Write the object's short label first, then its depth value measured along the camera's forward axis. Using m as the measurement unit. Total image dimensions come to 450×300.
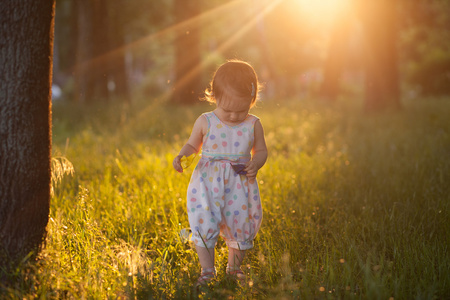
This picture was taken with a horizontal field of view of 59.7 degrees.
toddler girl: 2.51
